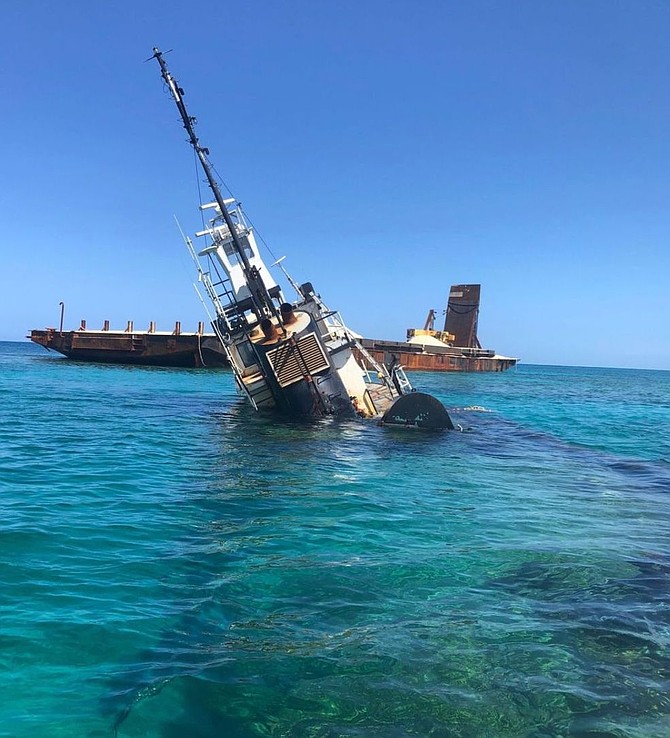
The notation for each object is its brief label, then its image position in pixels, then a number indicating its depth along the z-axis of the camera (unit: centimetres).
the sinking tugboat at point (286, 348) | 2069
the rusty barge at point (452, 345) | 7444
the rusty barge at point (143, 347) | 5997
